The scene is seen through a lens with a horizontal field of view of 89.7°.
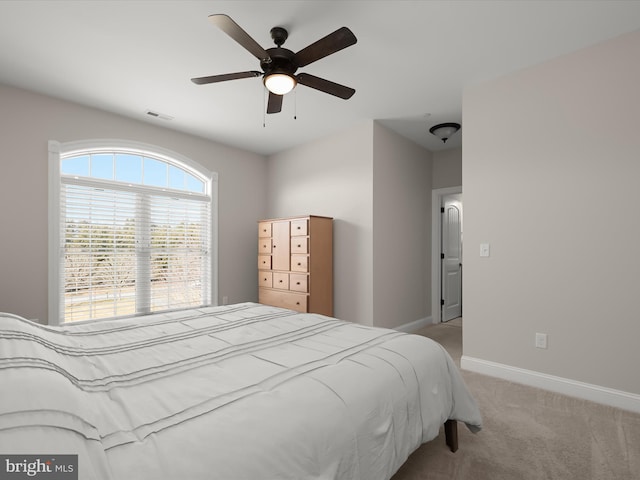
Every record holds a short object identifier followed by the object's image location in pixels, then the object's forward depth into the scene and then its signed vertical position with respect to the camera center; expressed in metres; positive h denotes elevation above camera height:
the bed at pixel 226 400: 0.83 -0.55
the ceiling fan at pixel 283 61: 1.89 +1.20
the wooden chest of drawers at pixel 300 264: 4.07 -0.30
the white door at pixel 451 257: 5.21 -0.27
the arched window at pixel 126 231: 3.44 +0.13
